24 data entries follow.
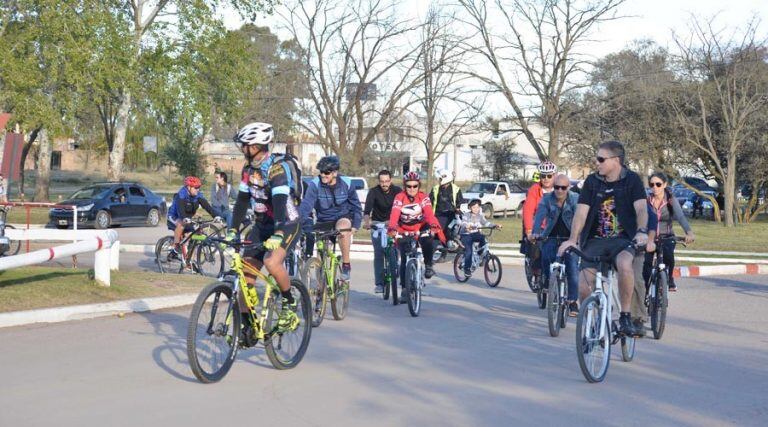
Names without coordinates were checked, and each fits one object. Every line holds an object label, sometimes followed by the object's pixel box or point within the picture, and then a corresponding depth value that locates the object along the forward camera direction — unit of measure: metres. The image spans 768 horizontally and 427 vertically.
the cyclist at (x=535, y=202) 13.23
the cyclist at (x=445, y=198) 16.84
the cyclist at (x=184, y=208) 16.97
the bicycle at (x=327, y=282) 11.23
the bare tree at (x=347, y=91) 44.31
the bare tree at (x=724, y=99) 35.75
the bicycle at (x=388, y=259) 12.81
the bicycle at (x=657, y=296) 10.73
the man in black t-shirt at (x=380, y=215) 12.91
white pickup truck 42.94
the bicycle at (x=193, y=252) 16.89
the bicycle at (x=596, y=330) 7.98
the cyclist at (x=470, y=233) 17.03
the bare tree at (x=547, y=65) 38.47
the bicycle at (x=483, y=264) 16.53
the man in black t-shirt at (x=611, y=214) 8.73
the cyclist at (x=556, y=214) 11.88
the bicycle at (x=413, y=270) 12.18
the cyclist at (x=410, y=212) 12.76
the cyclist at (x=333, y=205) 11.99
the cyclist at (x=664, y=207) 12.15
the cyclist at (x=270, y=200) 8.12
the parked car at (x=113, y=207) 30.88
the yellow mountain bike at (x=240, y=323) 7.56
